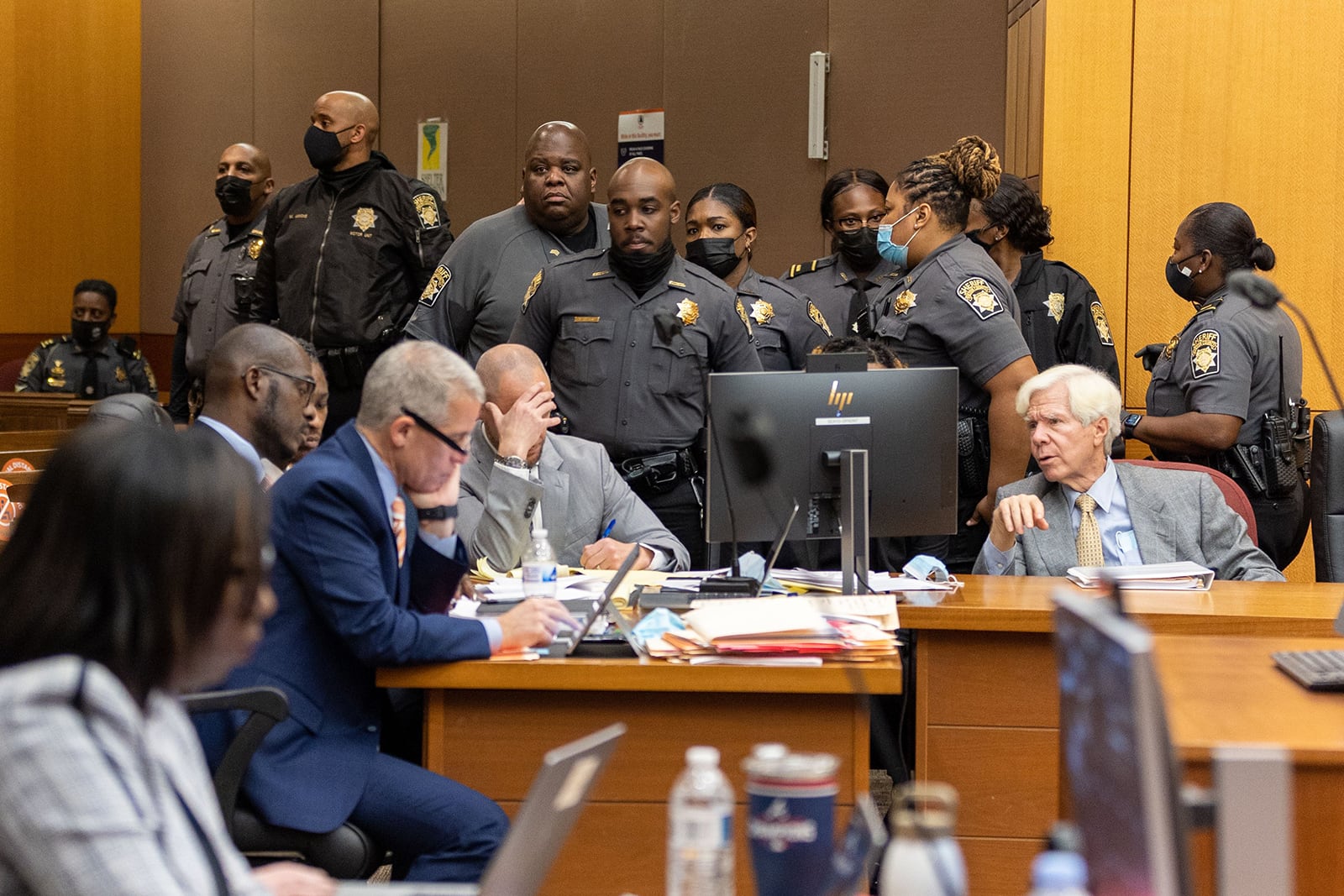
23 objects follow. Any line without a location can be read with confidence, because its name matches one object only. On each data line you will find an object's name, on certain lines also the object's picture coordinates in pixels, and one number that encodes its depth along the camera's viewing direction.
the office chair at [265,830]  4.05
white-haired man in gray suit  6.09
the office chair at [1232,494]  6.34
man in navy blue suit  4.30
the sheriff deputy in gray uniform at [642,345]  7.40
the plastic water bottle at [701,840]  2.49
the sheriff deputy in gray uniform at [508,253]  8.45
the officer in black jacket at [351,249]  9.66
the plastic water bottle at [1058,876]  1.95
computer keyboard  3.56
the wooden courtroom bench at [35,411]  9.73
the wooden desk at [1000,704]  5.14
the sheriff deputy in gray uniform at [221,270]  11.62
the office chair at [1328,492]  5.91
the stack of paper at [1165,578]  5.63
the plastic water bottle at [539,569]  5.43
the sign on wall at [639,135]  13.28
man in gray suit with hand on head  6.24
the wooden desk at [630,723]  4.42
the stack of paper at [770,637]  4.49
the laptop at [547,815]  2.39
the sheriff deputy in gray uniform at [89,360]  13.32
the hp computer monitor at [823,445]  5.30
